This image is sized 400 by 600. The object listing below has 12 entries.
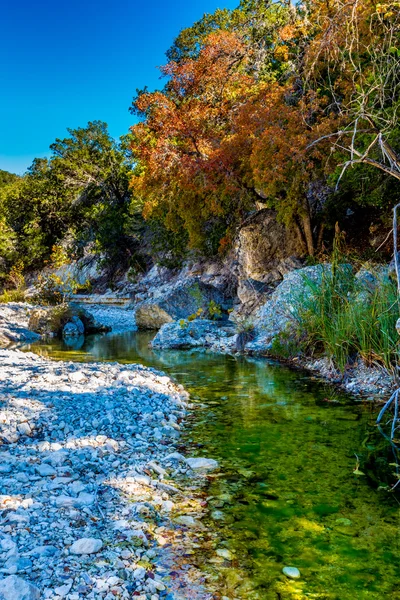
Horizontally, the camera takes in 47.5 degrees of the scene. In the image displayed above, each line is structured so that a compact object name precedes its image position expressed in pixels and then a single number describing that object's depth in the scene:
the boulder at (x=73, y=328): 15.97
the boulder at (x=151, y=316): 16.41
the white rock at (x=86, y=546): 2.49
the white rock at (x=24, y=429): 4.25
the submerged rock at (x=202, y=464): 3.86
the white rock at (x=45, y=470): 3.46
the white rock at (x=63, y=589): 2.15
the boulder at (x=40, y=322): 15.78
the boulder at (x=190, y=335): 11.78
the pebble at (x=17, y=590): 2.04
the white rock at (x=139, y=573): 2.36
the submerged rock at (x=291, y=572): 2.45
